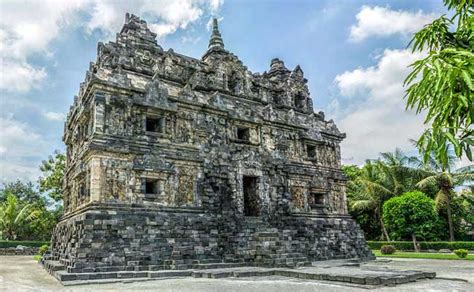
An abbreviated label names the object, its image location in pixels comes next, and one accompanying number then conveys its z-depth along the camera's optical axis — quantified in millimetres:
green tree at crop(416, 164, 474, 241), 27984
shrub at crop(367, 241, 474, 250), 25172
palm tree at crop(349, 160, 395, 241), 32094
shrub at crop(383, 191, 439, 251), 26641
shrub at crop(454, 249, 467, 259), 19688
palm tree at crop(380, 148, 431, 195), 31828
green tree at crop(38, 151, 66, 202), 30891
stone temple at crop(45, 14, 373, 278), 12930
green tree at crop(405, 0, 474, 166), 3291
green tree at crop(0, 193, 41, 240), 32844
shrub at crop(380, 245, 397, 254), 24562
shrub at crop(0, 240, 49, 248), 29859
